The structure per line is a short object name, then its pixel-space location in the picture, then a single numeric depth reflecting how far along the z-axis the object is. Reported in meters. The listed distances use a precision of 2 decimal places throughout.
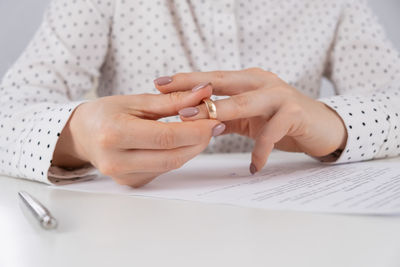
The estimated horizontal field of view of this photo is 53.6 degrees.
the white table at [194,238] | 0.26
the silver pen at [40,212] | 0.33
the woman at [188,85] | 0.47
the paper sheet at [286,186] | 0.38
